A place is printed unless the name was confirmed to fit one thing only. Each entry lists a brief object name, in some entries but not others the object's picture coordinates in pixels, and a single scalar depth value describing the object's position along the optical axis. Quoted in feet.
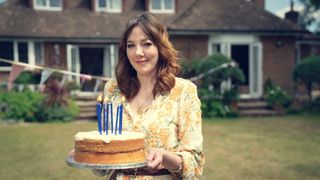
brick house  64.85
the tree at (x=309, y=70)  58.29
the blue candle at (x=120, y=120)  7.29
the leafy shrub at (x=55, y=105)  49.37
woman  7.54
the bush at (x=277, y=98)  57.94
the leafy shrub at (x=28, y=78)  58.59
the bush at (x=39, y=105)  48.60
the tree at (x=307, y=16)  132.05
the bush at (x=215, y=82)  54.13
